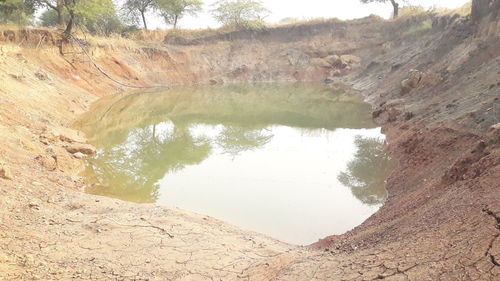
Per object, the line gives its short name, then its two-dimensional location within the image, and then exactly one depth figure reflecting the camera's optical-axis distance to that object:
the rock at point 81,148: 10.23
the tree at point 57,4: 20.21
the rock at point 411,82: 15.40
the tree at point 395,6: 33.75
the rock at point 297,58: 33.94
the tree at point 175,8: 33.47
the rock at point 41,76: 17.17
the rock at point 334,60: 32.62
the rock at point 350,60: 32.06
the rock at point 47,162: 8.23
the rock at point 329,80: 30.32
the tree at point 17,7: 18.60
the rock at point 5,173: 6.34
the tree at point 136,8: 32.97
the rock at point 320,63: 32.86
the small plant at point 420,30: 25.41
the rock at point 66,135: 10.50
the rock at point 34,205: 5.71
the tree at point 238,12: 35.62
